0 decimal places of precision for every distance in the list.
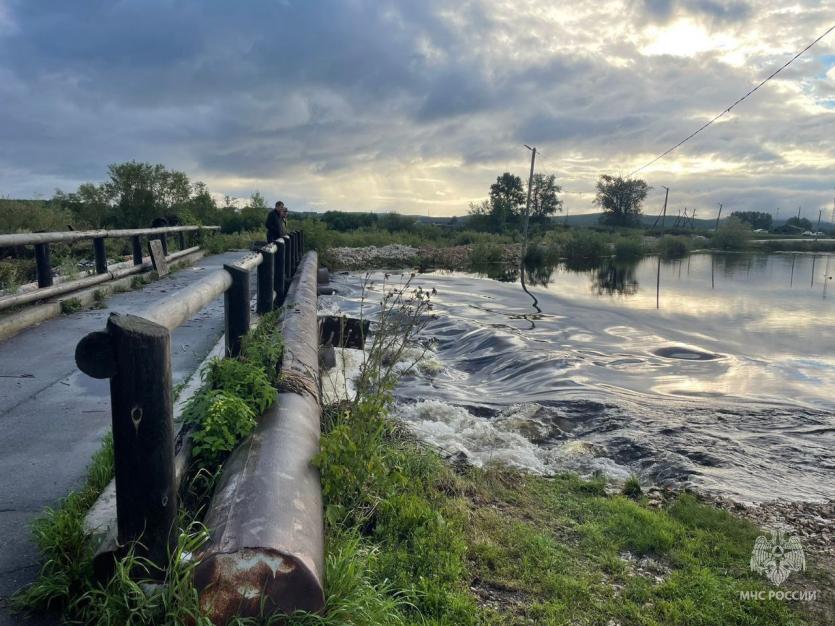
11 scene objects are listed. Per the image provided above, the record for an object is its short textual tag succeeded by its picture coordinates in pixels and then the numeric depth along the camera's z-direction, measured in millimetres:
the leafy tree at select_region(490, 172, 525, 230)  74306
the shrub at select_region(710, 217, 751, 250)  65500
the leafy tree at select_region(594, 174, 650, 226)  97188
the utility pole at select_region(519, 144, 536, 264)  40838
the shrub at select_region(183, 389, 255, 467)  3104
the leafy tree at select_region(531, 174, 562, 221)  85062
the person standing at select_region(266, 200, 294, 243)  15188
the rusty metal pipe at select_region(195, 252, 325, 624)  2273
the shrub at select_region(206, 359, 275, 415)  3529
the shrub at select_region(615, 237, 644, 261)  48344
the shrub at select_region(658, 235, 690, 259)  54844
